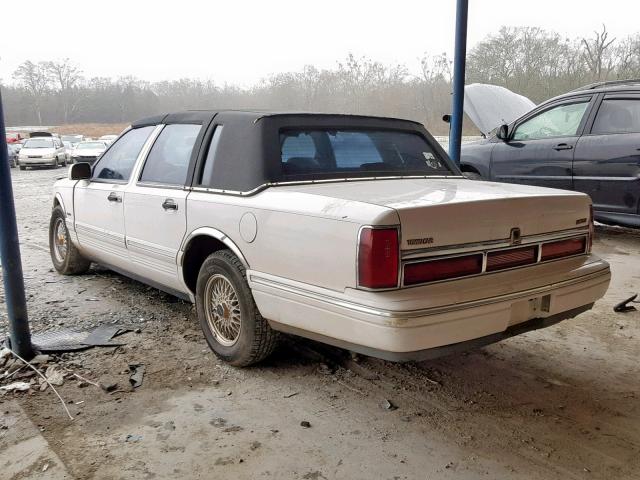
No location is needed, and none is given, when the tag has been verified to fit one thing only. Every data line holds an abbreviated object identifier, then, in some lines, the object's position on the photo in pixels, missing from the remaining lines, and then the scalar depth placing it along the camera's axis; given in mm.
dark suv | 6094
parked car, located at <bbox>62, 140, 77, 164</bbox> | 27352
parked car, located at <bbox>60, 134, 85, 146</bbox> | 34675
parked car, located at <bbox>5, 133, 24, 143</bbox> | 31906
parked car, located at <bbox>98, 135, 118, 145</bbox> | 28627
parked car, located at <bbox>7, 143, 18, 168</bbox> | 25312
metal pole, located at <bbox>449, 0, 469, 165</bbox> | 5891
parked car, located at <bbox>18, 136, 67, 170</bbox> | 24000
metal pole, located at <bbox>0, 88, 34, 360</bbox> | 3156
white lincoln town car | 2385
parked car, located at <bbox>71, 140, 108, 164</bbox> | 24062
